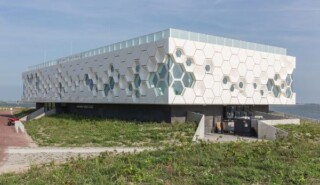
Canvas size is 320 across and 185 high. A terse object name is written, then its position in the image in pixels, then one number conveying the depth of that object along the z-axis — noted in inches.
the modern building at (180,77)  1203.9
